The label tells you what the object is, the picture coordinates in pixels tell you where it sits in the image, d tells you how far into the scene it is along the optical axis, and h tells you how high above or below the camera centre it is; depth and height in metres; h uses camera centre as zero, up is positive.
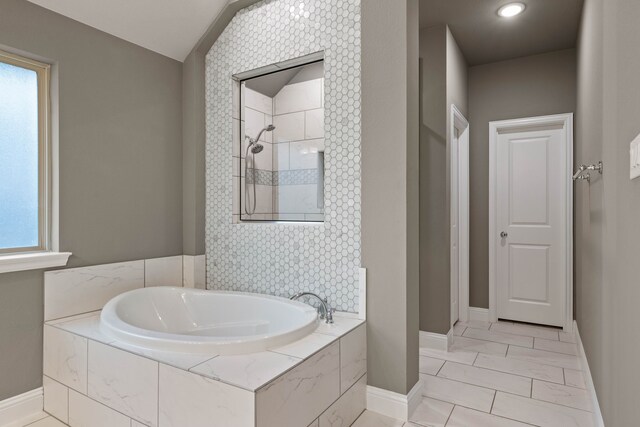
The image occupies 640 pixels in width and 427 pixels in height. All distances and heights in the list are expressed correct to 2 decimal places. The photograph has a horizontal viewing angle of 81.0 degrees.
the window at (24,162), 2.11 +0.29
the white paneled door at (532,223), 3.67 -0.10
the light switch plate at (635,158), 1.02 +0.16
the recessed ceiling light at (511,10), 2.81 +1.56
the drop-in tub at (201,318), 1.74 -0.61
